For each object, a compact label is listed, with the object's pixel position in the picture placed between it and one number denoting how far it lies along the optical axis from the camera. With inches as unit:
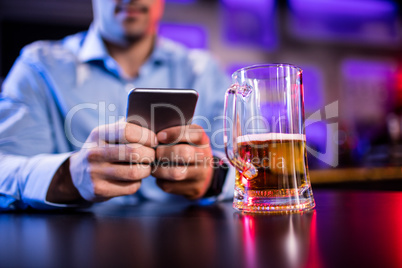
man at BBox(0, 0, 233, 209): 29.2
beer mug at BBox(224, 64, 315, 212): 23.6
